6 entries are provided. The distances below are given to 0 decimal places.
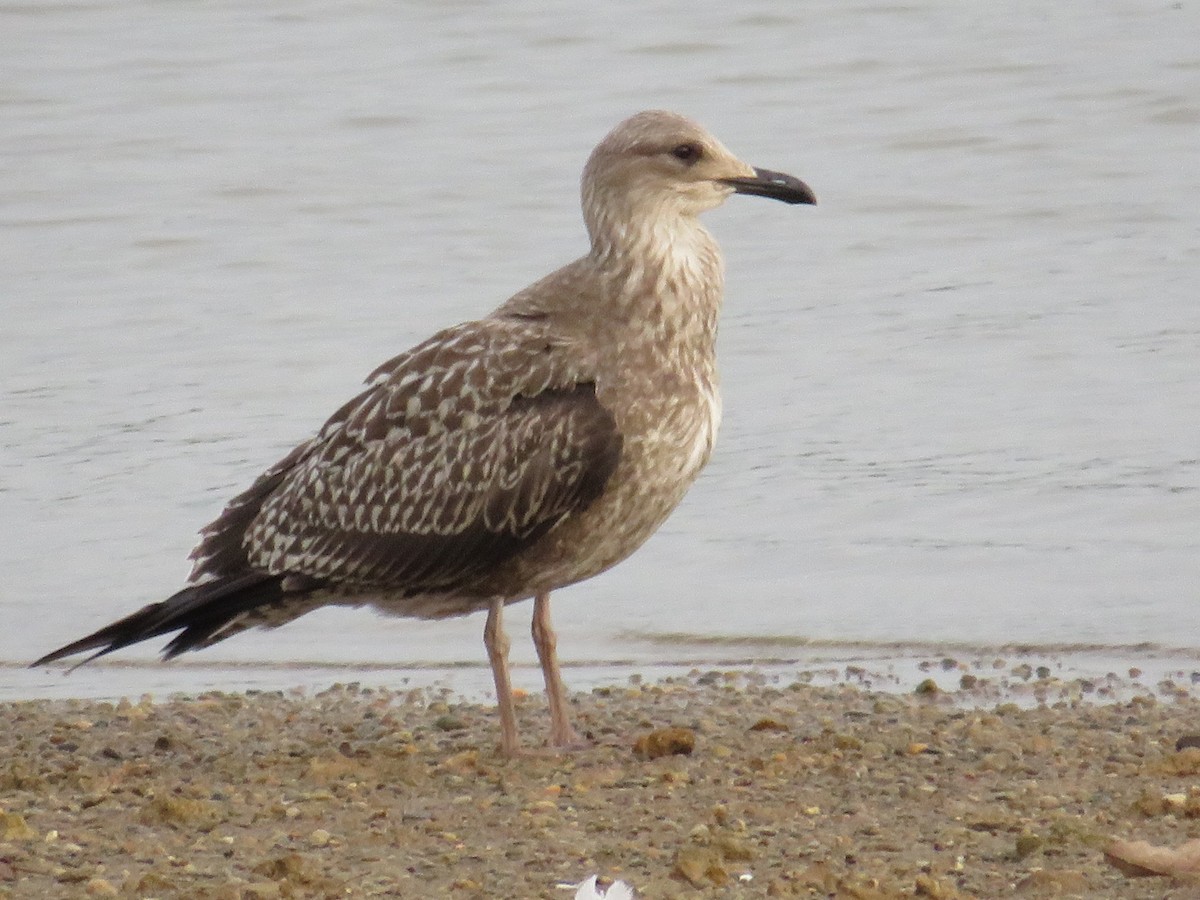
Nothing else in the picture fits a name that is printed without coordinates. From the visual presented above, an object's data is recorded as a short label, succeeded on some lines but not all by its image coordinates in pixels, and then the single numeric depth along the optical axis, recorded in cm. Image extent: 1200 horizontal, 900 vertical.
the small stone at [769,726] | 1385
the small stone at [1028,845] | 1090
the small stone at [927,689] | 1495
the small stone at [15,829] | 1136
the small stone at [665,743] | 1323
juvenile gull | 1345
